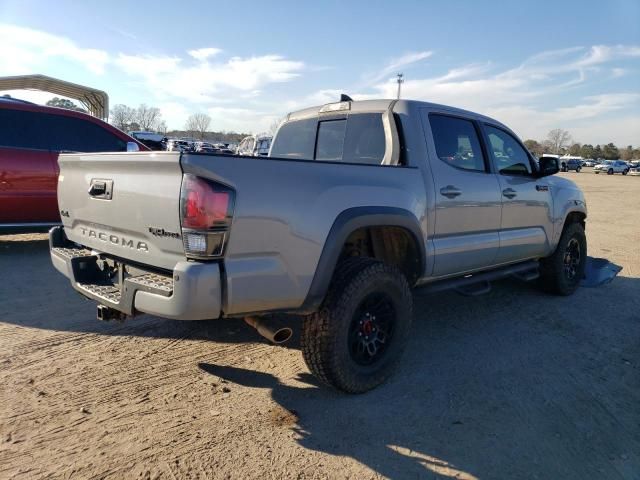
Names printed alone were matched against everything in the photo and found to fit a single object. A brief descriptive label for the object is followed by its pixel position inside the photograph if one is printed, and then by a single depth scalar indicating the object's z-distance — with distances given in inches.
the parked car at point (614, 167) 2123.5
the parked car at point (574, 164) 2262.6
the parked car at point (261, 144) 753.9
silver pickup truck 92.0
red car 239.0
